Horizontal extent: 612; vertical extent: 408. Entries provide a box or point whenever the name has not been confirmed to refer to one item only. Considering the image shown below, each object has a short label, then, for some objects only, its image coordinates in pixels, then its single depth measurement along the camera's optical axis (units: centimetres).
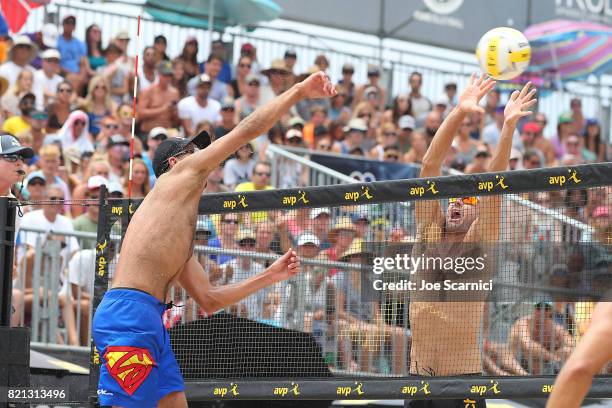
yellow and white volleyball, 754
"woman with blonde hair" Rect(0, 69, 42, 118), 1336
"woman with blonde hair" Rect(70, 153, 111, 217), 1144
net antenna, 731
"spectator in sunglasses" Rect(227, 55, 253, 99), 1583
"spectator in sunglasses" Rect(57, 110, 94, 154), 1320
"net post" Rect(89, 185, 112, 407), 743
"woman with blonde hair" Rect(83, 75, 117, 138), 1401
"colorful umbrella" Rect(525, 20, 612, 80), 1939
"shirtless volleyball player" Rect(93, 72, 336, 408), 575
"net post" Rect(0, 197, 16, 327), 736
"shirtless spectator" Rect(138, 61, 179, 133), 1422
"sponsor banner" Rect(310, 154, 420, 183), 1405
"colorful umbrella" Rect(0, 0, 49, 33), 1473
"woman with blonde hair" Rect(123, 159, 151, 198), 1155
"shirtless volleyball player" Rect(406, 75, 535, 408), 663
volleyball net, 666
